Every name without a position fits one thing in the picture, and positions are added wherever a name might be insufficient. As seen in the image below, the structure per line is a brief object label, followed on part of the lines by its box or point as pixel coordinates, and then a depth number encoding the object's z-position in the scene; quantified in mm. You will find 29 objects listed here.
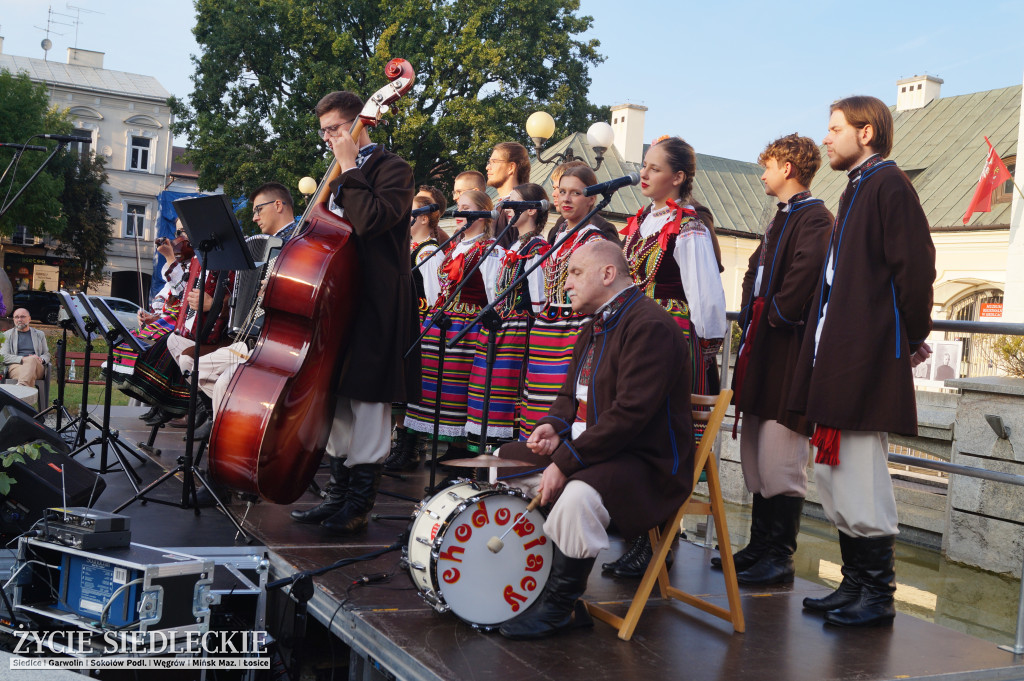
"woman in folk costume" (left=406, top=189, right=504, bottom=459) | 6031
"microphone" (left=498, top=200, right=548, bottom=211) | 4543
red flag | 20906
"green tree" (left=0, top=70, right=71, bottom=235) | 31203
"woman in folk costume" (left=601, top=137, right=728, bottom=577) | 4230
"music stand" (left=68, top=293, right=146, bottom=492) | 5306
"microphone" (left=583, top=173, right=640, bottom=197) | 4077
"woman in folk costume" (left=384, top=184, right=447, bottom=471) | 6703
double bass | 4027
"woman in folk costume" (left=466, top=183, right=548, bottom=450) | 5730
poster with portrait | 9320
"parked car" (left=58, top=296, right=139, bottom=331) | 25472
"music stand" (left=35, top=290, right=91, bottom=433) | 6016
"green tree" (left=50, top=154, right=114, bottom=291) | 38531
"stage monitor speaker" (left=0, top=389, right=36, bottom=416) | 5207
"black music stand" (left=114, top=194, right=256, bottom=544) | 4473
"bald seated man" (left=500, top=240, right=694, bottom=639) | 3207
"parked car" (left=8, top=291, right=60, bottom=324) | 28984
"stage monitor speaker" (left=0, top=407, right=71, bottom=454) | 4610
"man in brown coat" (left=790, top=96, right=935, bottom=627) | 3518
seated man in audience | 10430
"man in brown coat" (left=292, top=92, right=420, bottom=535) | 4320
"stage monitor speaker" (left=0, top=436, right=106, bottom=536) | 4074
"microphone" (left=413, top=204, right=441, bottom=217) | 5934
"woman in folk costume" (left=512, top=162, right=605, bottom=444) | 5066
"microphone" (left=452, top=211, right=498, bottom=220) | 5020
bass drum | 3168
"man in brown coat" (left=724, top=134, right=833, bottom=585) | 4082
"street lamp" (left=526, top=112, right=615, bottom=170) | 11930
